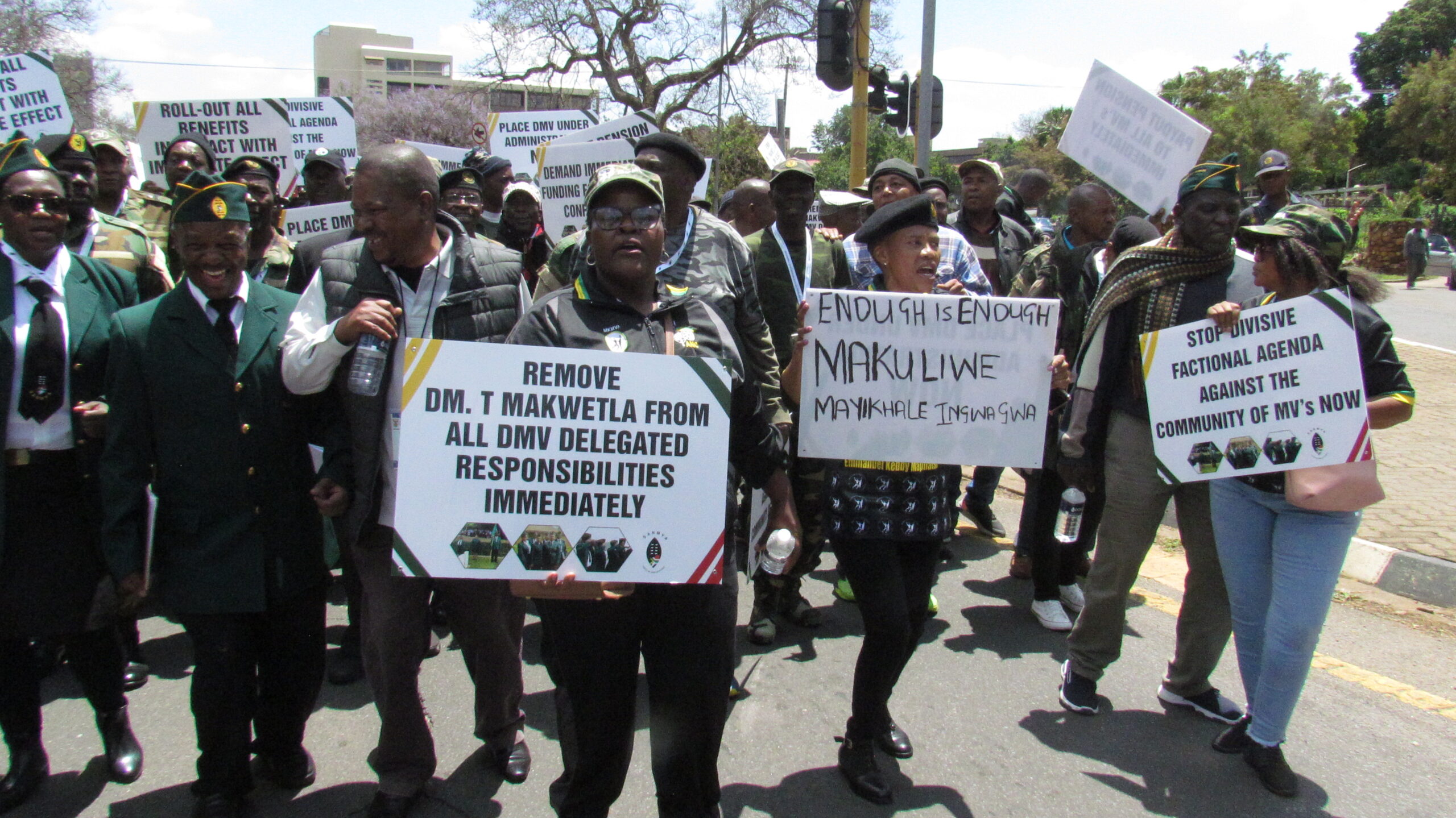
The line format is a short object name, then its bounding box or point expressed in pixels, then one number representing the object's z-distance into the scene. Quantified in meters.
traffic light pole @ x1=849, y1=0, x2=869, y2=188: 9.89
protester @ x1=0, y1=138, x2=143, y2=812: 3.12
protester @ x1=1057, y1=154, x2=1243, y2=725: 3.66
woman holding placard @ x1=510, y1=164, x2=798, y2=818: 2.47
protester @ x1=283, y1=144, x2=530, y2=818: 2.80
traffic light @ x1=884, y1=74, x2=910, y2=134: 10.73
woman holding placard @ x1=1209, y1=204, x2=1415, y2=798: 3.23
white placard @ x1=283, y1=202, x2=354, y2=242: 5.55
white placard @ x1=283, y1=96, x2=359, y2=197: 7.54
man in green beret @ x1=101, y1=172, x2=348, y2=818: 2.90
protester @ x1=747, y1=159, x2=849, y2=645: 4.59
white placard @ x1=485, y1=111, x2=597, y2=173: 8.27
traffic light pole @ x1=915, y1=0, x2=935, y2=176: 9.98
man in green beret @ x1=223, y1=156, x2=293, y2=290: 4.76
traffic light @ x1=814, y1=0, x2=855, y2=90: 9.41
